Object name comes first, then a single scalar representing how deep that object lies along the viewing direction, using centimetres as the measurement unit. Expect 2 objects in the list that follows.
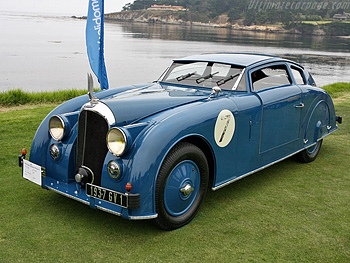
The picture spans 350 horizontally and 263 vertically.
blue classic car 353
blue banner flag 796
